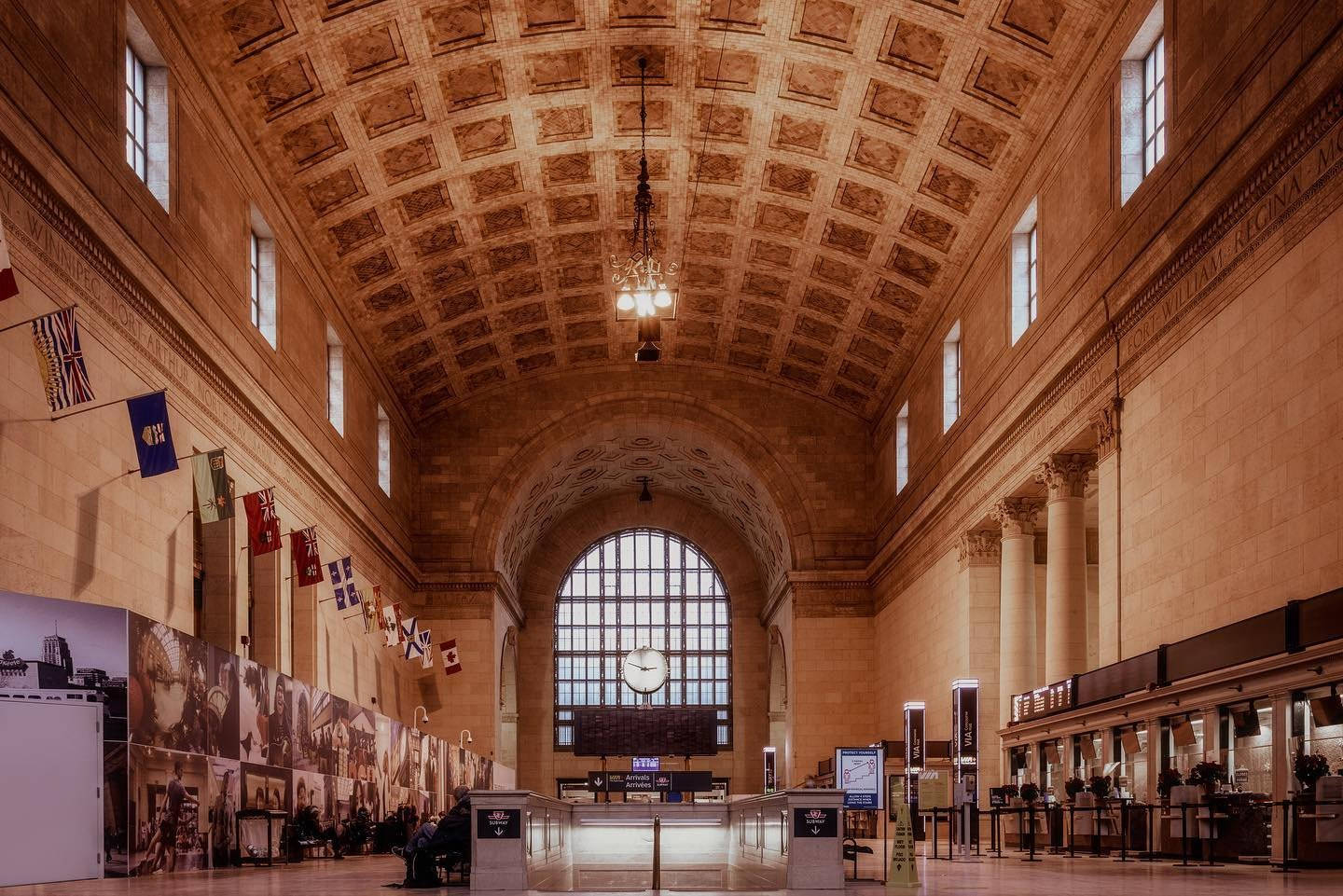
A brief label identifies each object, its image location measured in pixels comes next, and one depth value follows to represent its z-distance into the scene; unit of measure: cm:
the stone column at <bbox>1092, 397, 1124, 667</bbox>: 2209
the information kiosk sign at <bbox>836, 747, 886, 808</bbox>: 1692
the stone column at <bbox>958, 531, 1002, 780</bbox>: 3119
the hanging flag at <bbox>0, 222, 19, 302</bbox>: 1286
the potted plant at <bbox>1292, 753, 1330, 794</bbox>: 1443
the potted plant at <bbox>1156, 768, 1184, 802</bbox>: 1778
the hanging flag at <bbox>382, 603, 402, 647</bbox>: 3331
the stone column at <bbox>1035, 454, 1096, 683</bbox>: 2536
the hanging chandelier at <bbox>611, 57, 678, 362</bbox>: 2486
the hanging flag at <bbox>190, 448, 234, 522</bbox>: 2058
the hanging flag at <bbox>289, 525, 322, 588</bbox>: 2627
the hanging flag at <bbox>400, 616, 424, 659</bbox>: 3462
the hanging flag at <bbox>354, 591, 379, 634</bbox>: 3222
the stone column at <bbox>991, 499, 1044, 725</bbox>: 2855
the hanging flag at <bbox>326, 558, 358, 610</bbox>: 2861
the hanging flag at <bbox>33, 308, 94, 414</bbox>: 1509
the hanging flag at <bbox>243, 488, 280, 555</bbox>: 2272
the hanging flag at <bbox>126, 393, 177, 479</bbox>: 1756
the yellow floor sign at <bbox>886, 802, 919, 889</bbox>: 1495
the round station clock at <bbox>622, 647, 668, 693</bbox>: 4894
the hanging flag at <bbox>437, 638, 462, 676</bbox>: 4019
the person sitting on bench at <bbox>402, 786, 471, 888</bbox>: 1516
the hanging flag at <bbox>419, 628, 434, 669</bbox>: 3541
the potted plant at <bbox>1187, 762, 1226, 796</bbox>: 1683
